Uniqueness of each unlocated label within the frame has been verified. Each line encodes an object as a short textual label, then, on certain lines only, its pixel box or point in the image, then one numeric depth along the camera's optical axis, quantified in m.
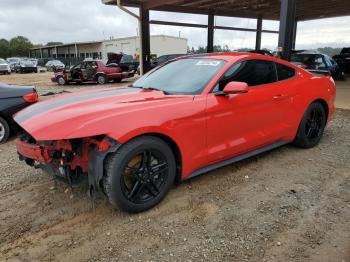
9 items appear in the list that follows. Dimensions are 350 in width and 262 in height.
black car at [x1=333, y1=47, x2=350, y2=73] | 20.15
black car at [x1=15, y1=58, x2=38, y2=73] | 35.38
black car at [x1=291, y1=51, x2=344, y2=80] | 14.62
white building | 45.09
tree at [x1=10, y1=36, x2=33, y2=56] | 88.38
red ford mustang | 2.98
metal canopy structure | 15.01
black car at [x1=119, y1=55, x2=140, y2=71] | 20.74
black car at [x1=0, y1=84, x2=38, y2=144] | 5.96
